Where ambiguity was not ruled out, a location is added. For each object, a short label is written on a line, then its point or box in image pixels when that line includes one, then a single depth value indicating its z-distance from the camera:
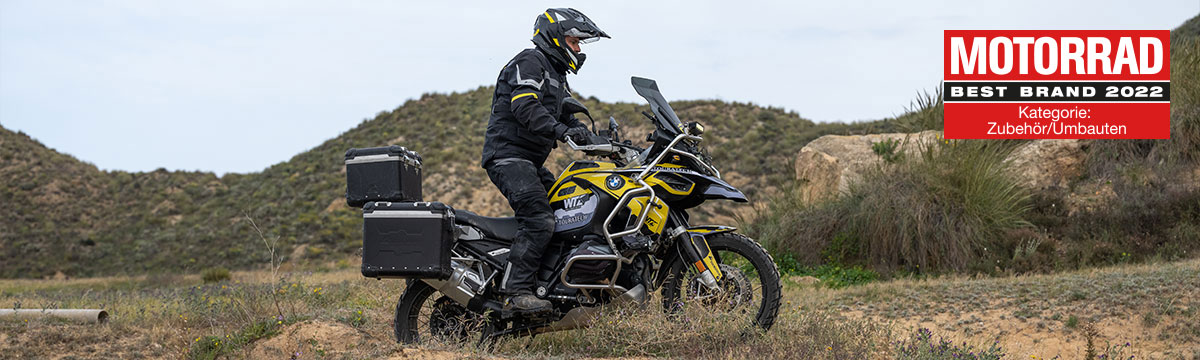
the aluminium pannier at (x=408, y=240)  6.40
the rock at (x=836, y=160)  15.18
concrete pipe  8.05
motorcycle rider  6.50
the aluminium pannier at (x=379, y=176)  6.66
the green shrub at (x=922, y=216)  12.93
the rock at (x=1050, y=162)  15.63
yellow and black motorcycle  6.43
